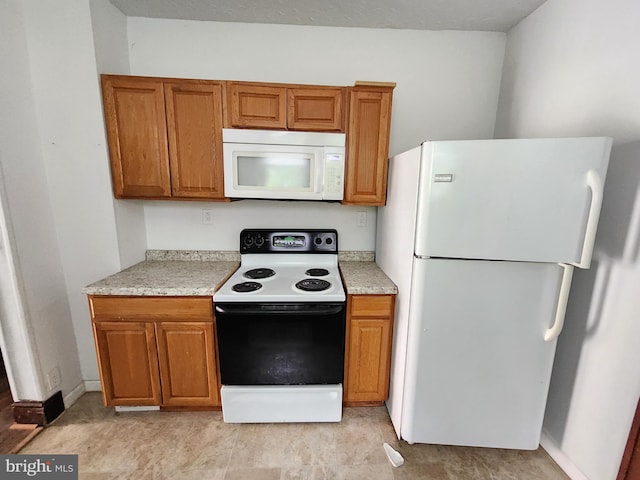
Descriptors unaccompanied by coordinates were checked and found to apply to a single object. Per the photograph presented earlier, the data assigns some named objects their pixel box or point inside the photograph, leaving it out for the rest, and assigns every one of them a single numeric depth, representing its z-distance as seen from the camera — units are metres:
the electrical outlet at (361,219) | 2.20
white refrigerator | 1.16
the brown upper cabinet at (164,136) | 1.69
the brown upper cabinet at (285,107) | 1.71
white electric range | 1.59
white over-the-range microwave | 1.74
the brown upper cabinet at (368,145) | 1.72
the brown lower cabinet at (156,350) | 1.61
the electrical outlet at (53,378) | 1.70
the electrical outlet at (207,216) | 2.15
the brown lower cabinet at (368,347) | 1.68
